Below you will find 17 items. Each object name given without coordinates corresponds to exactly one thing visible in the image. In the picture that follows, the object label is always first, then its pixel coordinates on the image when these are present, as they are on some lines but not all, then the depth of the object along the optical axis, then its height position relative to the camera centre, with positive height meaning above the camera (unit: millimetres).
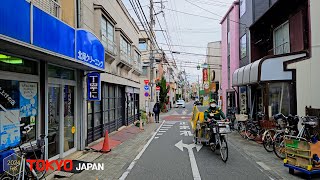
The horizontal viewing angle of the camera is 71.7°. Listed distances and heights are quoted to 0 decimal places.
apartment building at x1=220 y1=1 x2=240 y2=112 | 19963 +3998
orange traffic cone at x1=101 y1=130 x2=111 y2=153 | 8656 -2140
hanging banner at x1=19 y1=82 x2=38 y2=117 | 5601 -180
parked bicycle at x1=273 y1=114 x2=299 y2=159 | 7551 -1509
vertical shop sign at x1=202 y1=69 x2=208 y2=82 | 44400 +3307
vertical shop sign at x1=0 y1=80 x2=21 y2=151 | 4970 -511
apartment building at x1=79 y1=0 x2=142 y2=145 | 9820 +1639
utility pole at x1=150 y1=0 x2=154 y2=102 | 20491 +5583
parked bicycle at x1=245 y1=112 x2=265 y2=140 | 10961 -1929
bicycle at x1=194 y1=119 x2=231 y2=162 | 7295 -1641
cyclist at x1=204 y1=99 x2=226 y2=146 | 8526 -864
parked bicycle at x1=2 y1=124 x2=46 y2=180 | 4486 -1481
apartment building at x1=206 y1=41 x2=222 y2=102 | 37792 +4214
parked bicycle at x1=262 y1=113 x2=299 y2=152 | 7860 -1396
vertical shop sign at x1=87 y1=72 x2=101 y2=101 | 8886 +187
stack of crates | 5525 -1594
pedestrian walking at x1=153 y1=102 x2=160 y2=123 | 20192 -1712
